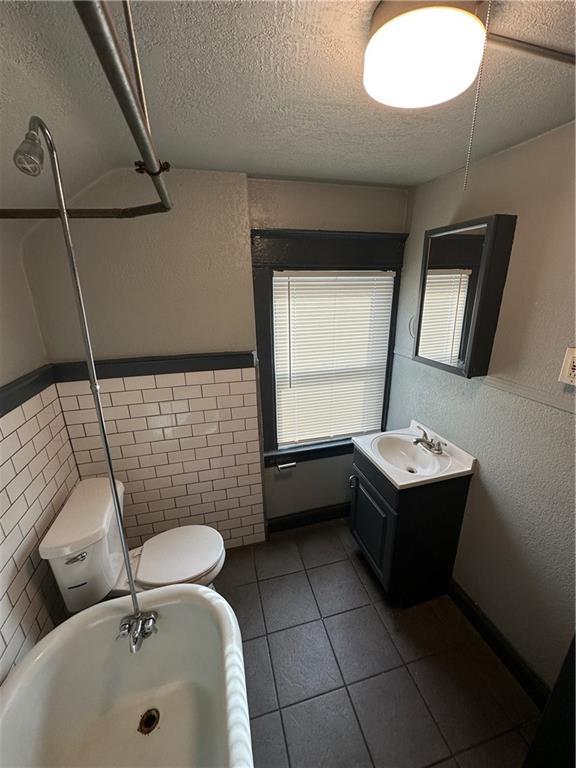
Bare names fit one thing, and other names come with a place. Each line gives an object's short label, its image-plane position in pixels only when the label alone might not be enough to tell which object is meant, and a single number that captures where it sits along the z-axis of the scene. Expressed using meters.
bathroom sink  1.67
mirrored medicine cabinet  1.29
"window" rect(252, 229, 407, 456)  1.81
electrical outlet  1.08
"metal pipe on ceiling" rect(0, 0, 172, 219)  0.42
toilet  1.21
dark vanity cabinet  1.53
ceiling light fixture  0.62
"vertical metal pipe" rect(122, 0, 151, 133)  0.52
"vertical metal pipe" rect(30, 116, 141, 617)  0.72
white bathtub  0.95
